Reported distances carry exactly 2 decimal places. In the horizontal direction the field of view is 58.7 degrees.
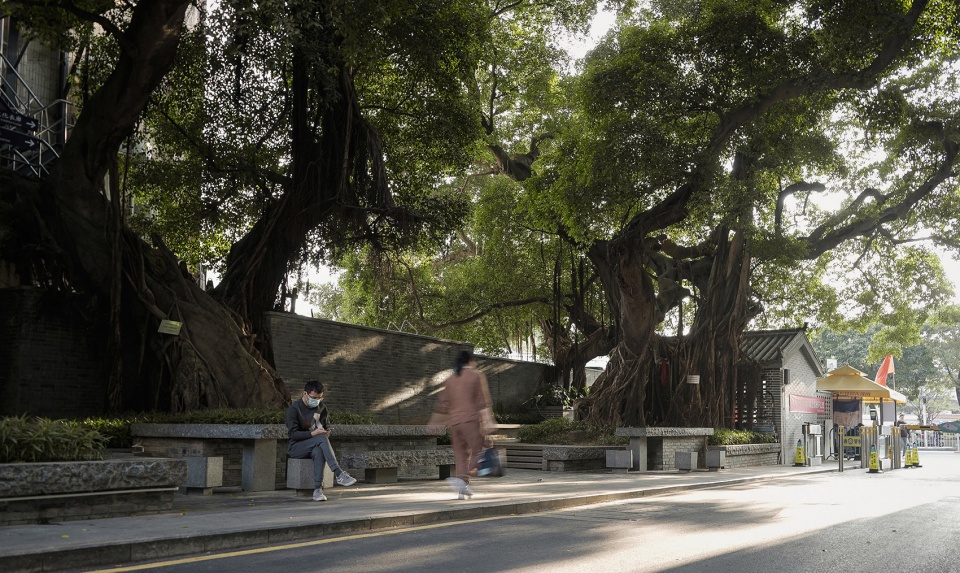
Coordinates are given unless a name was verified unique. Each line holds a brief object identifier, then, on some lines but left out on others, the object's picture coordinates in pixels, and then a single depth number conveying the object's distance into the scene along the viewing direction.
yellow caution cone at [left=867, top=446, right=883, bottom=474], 23.31
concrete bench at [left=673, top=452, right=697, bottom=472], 20.36
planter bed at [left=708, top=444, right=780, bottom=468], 23.16
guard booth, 26.19
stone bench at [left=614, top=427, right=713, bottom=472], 19.83
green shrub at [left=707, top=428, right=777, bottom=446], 23.02
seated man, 11.41
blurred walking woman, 11.28
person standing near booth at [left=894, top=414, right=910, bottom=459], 28.42
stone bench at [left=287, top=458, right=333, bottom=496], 11.44
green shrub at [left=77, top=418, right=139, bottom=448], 13.30
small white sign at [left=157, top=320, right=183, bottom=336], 14.88
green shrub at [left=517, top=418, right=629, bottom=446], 21.73
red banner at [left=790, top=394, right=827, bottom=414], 27.98
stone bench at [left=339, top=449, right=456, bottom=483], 13.12
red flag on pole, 32.59
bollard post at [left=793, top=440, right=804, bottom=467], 25.31
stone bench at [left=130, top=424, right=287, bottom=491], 11.92
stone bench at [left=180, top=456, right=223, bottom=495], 11.32
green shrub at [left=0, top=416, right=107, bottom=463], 8.68
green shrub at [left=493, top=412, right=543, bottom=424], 28.02
